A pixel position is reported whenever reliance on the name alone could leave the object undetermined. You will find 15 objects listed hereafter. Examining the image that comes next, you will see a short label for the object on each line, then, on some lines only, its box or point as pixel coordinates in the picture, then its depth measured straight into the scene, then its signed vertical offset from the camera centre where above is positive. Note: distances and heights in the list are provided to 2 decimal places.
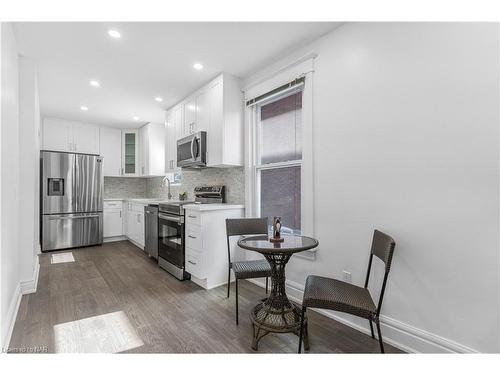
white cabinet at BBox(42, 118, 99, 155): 4.72 +1.06
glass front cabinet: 5.57 +0.82
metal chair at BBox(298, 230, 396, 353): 1.42 -0.67
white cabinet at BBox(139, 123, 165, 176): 5.15 +0.83
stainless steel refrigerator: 4.23 -0.19
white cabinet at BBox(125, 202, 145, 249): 4.41 -0.66
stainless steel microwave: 3.31 +0.54
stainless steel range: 3.03 -0.56
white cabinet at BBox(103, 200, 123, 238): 5.09 -0.63
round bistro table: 1.69 -0.87
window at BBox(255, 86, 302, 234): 2.62 +0.34
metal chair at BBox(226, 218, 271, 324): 2.06 -0.45
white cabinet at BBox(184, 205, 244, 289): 2.76 -0.65
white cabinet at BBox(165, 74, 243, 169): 3.05 +0.92
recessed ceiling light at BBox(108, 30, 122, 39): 2.19 +1.40
